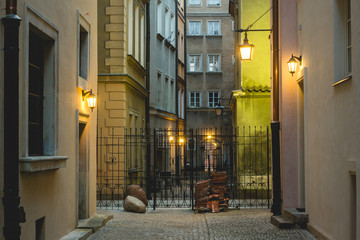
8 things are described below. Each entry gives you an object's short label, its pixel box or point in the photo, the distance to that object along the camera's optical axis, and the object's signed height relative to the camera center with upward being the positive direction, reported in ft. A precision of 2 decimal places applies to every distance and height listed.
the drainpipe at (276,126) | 46.50 +1.51
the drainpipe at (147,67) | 86.47 +12.10
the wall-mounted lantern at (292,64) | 44.20 +6.30
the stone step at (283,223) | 41.48 -5.95
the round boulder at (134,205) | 56.85 -6.26
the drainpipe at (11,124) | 17.85 +0.69
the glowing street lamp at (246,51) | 49.32 +8.22
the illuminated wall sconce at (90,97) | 43.24 +3.72
